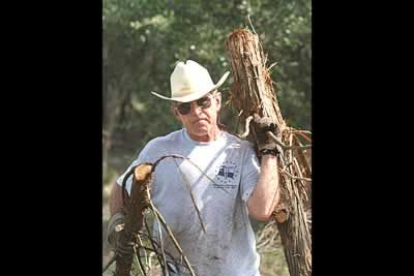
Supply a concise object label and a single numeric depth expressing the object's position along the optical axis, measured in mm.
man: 5486
